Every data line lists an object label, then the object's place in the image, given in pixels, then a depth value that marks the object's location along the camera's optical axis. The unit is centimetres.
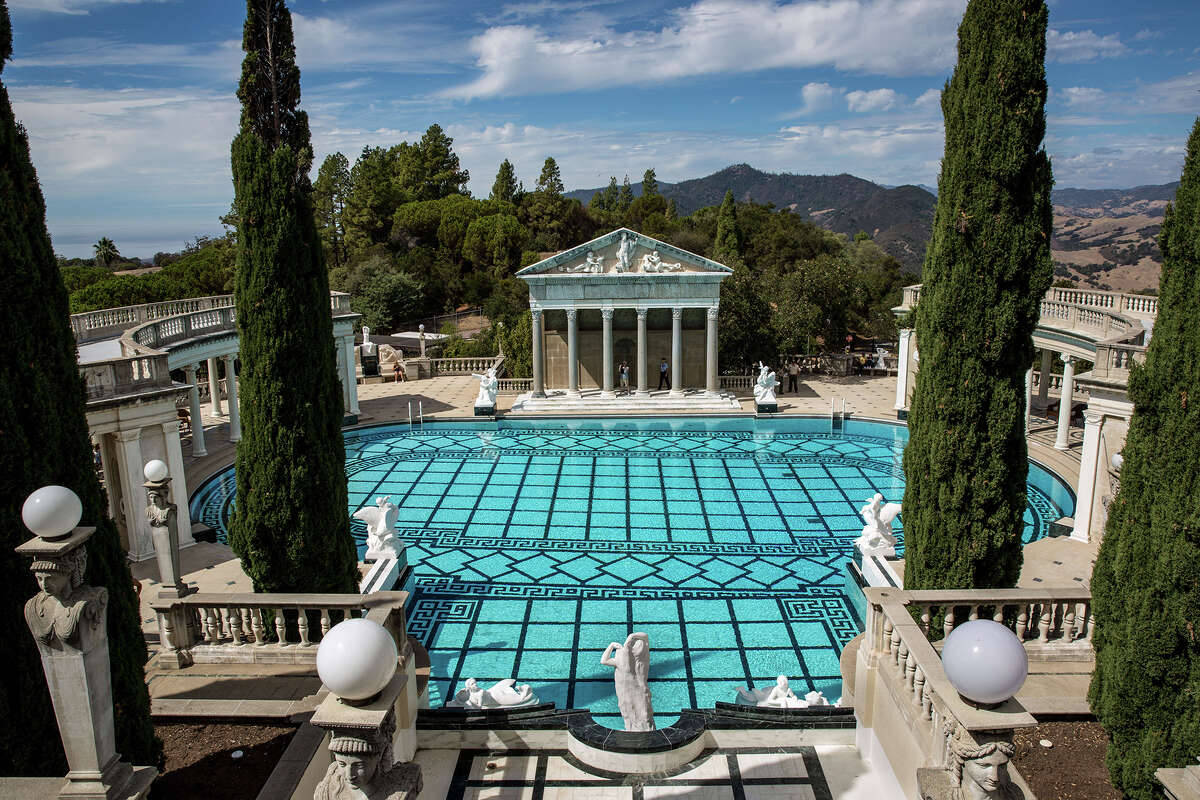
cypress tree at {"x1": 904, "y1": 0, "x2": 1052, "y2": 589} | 852
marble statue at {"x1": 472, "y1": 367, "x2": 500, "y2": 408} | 2706
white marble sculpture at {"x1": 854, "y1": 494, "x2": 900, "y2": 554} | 1348
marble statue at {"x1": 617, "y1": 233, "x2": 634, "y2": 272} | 2878
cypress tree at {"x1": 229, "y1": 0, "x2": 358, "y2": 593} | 945
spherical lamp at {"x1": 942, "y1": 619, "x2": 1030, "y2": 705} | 385
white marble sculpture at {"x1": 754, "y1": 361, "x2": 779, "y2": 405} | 2733
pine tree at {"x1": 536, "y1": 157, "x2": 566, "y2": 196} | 7062
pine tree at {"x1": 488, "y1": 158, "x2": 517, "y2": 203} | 7056
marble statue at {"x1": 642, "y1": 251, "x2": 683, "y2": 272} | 2900
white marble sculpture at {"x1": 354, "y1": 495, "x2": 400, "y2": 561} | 1375
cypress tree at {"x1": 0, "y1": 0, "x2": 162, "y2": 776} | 574
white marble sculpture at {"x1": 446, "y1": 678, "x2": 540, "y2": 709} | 915
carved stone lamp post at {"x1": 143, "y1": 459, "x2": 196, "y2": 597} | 862
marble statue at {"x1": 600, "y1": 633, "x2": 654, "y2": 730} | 792
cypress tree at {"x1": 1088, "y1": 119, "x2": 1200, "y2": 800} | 600
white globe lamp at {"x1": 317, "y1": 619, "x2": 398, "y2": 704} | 387
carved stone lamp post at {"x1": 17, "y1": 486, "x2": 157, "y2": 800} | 446
